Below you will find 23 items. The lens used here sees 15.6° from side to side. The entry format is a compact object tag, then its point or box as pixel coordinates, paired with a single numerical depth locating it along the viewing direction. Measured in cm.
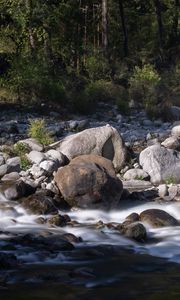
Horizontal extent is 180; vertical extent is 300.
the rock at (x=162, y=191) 1370
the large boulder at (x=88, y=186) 1255
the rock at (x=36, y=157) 1429
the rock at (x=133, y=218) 1181
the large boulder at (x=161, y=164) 1467
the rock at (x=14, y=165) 1415
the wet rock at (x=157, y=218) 1159
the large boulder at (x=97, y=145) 1467
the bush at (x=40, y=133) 1591
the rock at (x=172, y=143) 1633
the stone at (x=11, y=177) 1365
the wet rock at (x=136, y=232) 1064
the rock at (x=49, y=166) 1369
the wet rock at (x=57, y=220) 1146
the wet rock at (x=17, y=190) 1277
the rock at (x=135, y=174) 1468
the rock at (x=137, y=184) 1417
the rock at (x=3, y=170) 1395
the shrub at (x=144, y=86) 2470
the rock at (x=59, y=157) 1420
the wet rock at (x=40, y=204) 1221
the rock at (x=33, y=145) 1538
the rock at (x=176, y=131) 1839
